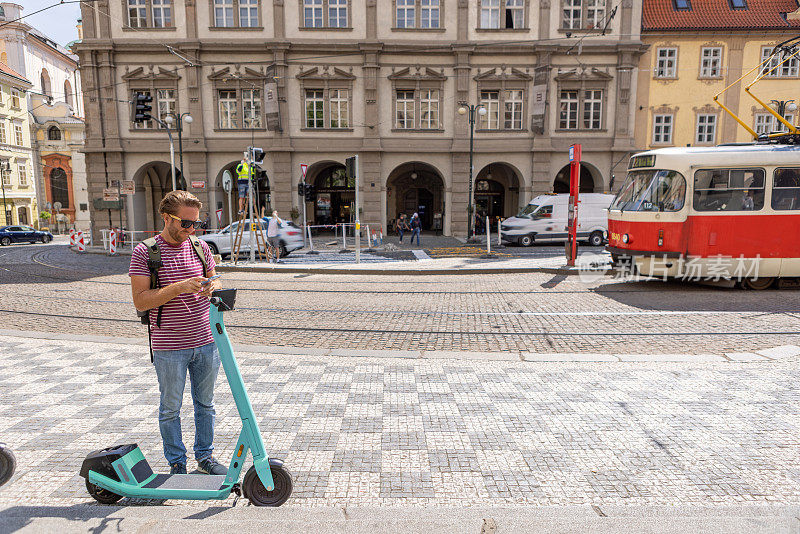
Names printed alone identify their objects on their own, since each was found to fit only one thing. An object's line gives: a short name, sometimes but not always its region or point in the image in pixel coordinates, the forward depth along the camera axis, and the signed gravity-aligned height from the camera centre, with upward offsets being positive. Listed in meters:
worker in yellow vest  16.09 +0.67
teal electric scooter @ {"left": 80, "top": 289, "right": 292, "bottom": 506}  2.99 -1.67
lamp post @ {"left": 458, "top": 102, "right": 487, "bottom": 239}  24.12 +4.14
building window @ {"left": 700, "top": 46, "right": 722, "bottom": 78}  27.42 +7.21
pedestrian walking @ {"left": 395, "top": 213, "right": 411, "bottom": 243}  25.10 -1.29
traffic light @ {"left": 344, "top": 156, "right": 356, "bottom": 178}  16.32 +1.03
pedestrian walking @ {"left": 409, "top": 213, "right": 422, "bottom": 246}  23.78 -1.22
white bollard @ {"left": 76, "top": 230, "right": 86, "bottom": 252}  23.85 -2.05
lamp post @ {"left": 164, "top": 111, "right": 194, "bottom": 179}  24.17 +3.78
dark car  32.88 -2.35
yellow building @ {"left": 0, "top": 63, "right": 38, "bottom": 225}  44.62 +4.13
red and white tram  10.52 -0.34
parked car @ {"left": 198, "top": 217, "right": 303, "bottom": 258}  18.77 -1.48
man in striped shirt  3.06 -0.79
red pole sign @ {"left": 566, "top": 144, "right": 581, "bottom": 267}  13.49 -0.23
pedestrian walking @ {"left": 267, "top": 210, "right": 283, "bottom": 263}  18.38 -1.29
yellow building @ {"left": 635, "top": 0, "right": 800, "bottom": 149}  27.20 +6.88
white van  21.36 -1.01
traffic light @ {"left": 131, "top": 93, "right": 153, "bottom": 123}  18.81 +3.39
